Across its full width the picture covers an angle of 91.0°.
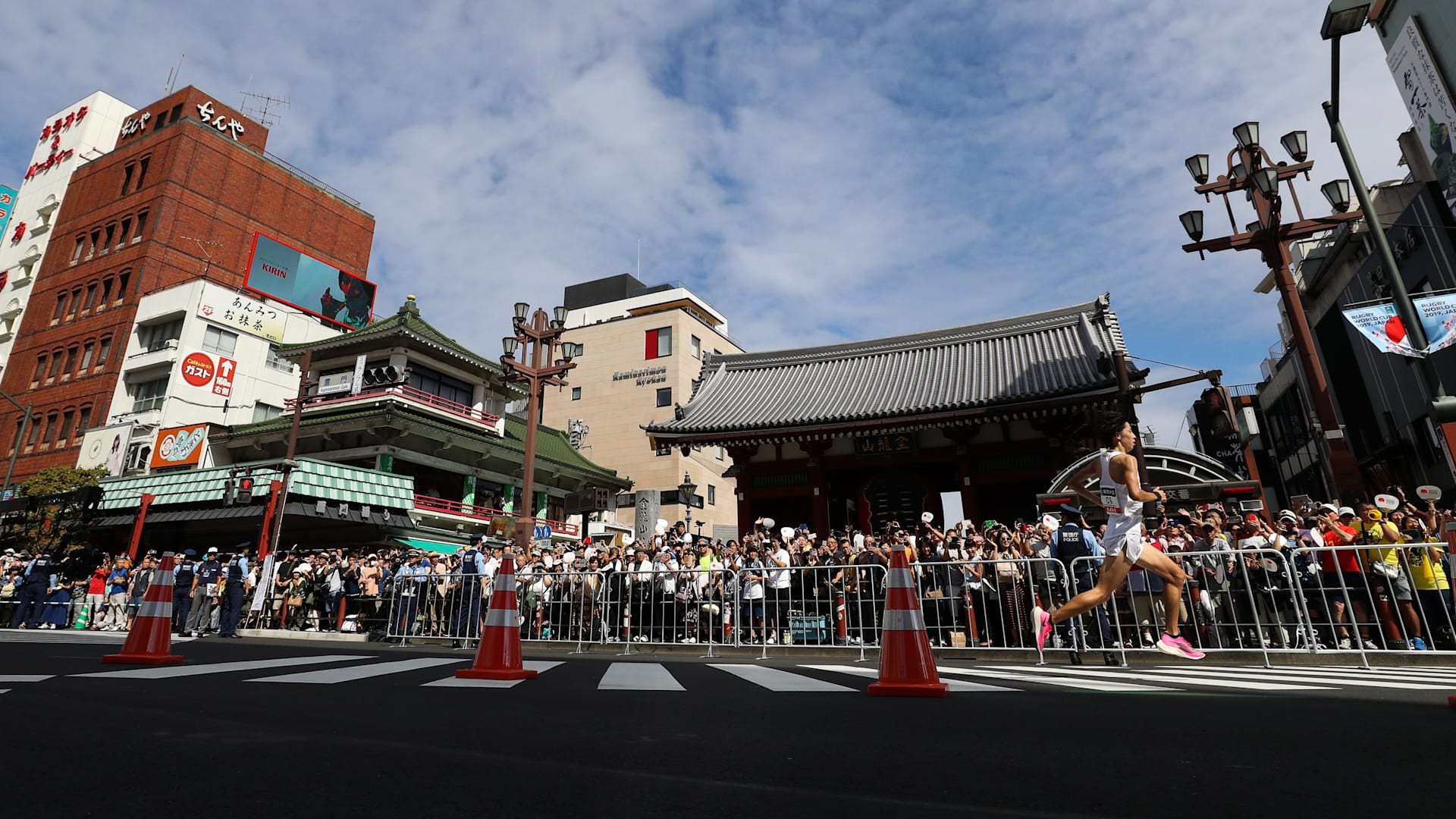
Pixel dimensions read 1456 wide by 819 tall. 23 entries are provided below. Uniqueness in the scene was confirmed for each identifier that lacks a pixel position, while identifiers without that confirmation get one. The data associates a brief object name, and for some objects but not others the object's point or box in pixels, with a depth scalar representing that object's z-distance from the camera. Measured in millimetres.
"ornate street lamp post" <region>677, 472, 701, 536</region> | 26547
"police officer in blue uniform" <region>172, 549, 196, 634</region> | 16953
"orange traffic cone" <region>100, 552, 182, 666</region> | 6562
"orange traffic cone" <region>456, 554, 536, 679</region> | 5547
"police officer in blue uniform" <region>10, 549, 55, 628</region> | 18781
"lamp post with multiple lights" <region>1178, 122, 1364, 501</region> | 12438
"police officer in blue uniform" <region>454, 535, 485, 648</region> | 12891
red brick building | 37406
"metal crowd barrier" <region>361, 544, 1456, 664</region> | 8547
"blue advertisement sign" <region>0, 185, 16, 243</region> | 42875
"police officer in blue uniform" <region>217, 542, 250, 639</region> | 16297
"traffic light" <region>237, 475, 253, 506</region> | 21262
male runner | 6586
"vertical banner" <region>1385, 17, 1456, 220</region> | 18656
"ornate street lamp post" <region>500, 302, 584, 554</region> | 18719
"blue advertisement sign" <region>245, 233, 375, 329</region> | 41438
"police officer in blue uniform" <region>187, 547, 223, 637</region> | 16766
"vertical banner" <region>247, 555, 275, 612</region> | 18812
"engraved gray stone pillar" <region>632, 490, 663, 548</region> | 35125
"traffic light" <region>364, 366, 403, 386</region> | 32406
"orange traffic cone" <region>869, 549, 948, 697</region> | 4547
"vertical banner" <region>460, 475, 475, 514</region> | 33875
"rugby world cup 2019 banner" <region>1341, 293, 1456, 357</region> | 10359
